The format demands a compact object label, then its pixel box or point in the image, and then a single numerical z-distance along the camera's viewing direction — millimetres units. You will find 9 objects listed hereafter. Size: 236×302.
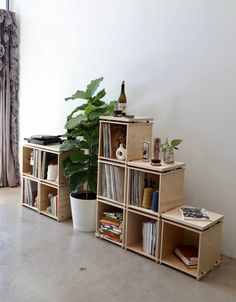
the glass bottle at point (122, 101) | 3174
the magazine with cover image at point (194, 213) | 2628
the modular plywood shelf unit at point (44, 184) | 3618
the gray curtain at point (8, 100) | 4449
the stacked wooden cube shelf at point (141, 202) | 2658
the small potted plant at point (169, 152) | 2865
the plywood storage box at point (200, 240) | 2543
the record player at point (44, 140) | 3758
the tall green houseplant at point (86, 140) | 3303
